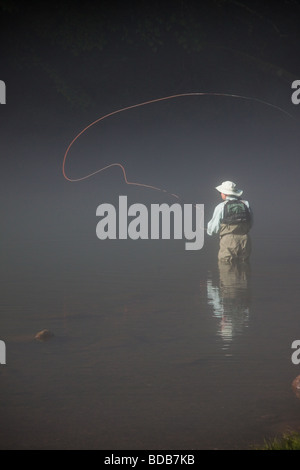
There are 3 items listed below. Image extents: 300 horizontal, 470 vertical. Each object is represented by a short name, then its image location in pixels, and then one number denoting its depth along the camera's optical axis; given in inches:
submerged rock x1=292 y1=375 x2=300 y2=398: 435.8
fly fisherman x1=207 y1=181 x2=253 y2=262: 922.1
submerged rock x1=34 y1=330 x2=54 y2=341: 556.1
